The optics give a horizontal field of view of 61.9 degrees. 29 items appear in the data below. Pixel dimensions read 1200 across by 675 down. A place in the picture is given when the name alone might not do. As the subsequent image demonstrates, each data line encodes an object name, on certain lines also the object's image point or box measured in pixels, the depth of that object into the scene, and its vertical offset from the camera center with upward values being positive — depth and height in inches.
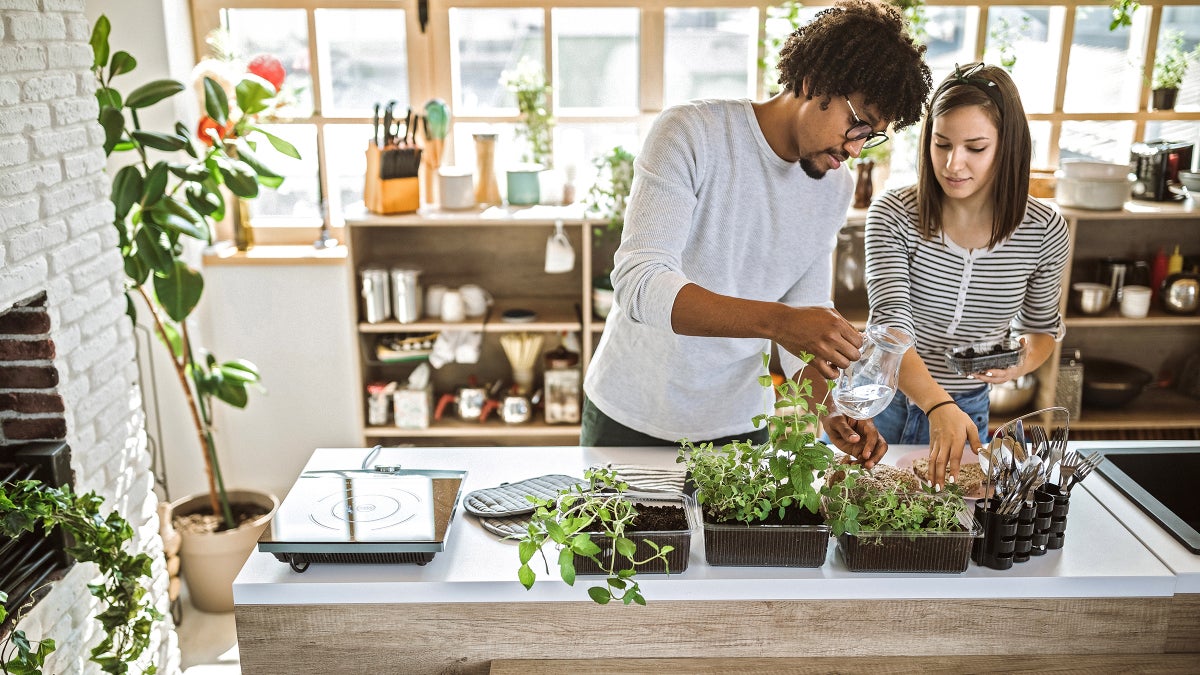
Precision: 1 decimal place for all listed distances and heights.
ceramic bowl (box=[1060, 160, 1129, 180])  123.4 -9.7
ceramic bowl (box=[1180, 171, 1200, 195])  129.0 -11.4
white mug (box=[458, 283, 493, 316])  133.8 -27.1
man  59.4 -10.0
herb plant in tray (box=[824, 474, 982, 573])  56.0 -24.1
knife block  123.4 -11.6
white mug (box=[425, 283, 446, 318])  133.3 -27.0
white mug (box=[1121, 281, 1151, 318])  130.3 -26.9
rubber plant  101.9 -10.7
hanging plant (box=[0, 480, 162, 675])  58.7 -29.3
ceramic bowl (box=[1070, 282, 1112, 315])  130.0 -26.3
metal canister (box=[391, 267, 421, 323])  129.0 -25.7
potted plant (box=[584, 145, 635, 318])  123.8 -13.8
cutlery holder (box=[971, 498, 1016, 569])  57.0 -25.0
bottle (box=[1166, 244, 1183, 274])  131.8 -22.2
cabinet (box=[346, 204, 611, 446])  131.4 -27.4
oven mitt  63.2 -25.6
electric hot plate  56.9 -24.8
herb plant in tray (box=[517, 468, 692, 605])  51.3 -23.6
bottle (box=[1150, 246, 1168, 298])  134.2 -24.1
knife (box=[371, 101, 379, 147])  124.6 -4.6
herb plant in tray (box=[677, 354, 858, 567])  55.4 -22.4
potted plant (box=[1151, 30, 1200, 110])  133.0 +2.6
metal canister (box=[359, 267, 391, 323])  128.5 -25.5
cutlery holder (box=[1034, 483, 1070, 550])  58.0 -24.2
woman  74.9 -12.3
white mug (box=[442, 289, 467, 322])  131.3 -27.5
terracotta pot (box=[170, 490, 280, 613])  120.6 -55.6
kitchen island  57.2 -29.6
